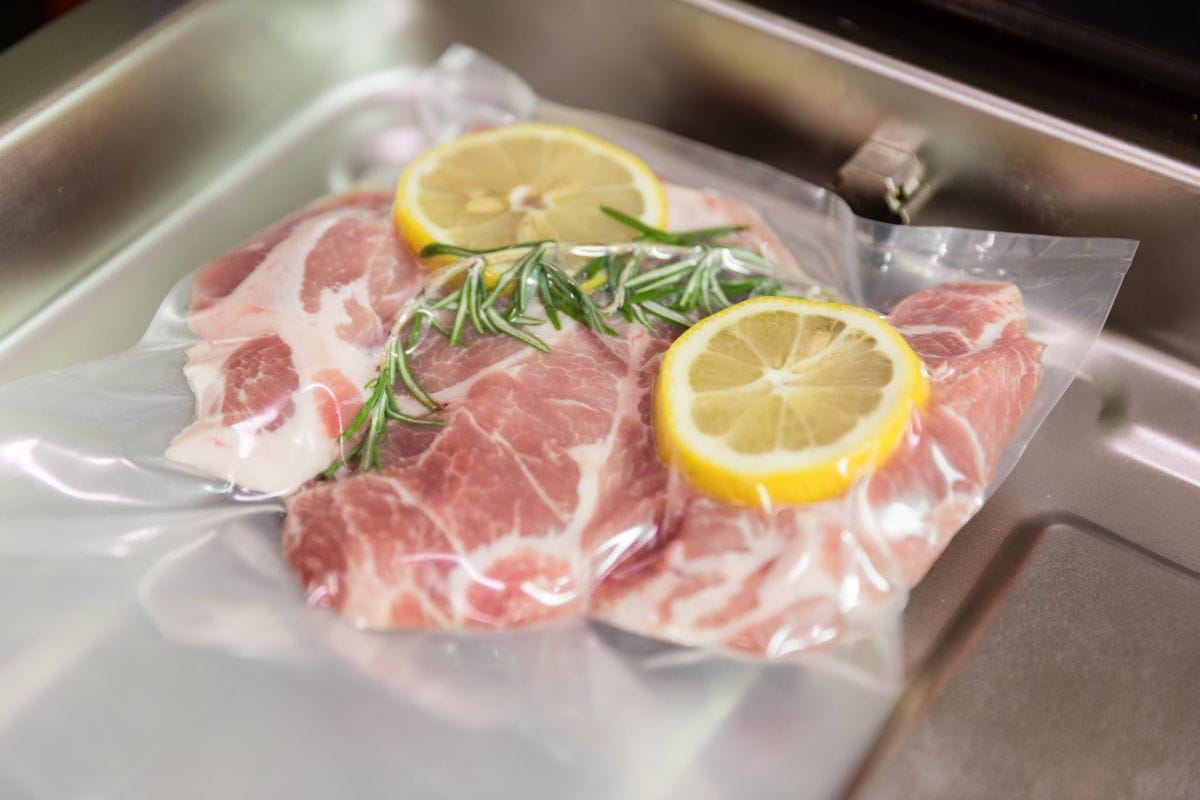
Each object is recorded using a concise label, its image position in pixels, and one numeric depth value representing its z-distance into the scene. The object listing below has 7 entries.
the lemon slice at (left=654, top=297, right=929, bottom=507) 0.46
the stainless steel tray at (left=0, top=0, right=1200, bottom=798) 0.47
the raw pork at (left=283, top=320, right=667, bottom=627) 0.47
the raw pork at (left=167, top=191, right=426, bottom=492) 0.50
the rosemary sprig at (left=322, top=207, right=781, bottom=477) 0.50
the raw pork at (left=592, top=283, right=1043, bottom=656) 0.47
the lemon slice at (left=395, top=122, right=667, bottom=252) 0.53
